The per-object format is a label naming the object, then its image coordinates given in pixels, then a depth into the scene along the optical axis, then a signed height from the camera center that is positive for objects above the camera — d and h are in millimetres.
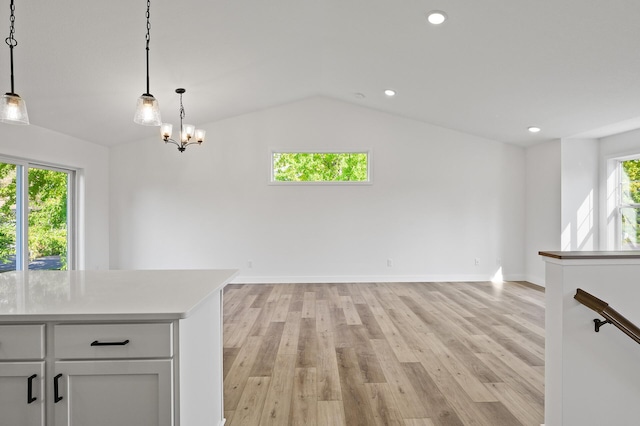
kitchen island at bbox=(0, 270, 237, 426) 1251 -549
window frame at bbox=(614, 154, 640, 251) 4857 +97
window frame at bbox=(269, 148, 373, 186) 5992 +753
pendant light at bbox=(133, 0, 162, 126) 1979 +574
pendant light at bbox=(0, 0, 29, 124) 1696 +510
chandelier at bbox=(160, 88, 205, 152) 4070 +988
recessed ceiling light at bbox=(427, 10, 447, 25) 3008 +1710
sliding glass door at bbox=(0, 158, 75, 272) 4168 -49
